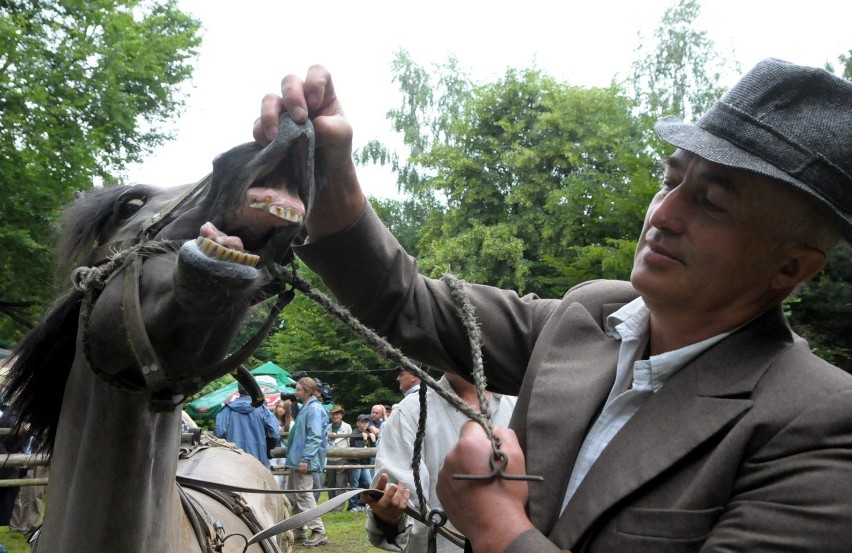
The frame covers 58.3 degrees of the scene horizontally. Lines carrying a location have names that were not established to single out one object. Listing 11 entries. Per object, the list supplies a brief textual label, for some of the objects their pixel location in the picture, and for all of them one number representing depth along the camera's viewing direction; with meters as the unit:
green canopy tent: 14.31
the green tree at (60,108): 12.05
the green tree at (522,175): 19.22
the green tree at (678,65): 25.11
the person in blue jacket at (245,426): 8.64
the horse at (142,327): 1.43
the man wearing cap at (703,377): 1.19
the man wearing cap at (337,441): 11.50
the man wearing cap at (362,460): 11.47
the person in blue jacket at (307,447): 8.83
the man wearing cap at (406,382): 6.24
